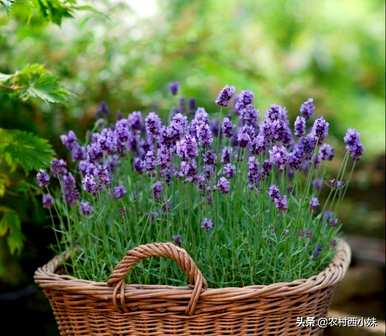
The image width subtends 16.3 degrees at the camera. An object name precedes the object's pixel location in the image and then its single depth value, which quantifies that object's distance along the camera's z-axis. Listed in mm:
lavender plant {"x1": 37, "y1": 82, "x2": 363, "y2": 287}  1490
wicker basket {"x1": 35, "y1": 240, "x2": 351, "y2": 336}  1445
